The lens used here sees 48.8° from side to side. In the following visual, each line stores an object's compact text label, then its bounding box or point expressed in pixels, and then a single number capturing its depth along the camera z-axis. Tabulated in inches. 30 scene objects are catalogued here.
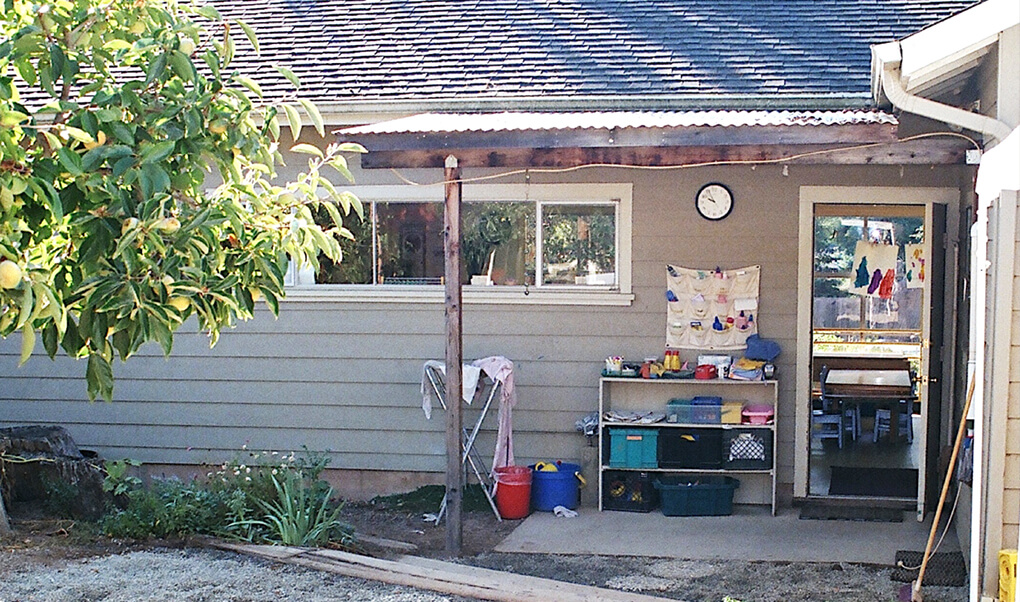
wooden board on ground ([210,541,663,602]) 216.8
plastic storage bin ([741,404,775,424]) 311.0
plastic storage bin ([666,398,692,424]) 315.6
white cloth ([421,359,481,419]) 314.4
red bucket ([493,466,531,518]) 309.1
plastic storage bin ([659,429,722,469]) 311.8
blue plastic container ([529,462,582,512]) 314.8
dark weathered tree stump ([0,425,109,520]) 286.0
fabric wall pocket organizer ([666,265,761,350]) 316.5
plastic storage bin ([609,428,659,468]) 313.6
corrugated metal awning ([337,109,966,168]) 238.8
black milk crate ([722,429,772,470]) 309.4
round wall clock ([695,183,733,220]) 315.6
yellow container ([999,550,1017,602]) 180.7
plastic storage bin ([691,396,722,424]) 313.4
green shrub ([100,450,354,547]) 258.7
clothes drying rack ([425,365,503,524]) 317.1
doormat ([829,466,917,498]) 332.8
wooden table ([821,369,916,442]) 423.2
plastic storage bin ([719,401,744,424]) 313.1
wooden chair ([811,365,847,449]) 434.0
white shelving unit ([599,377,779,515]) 313.9
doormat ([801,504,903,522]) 306.7
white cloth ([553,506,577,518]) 310.3
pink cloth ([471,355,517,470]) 316.2
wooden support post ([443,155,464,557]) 266.5
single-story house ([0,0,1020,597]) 310.7
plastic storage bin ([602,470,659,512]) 315.9
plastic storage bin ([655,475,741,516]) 310.3
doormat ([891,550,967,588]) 237.0
